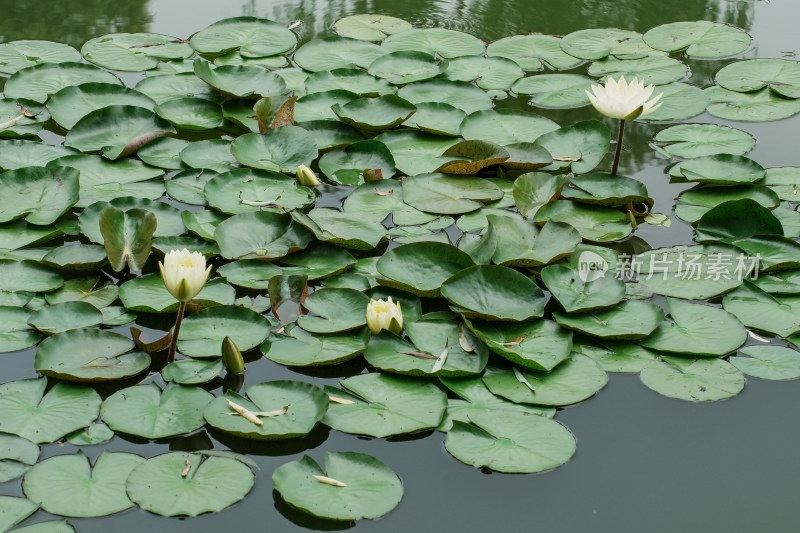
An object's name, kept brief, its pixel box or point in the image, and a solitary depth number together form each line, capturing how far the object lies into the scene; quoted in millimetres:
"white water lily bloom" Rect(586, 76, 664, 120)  6176
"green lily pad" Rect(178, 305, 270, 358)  4957
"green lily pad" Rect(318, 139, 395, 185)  6691
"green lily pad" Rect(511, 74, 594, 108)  7766
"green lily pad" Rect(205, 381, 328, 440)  4352
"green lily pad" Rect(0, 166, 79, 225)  5980
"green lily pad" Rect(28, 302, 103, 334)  5016
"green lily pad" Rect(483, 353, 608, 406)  4707
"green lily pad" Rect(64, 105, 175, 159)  6859
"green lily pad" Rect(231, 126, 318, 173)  6738
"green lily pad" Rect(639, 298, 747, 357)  5070
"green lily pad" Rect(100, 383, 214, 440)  4402
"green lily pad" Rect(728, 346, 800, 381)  4918
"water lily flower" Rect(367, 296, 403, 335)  4980
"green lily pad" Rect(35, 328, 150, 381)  4656
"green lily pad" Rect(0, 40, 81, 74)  8219
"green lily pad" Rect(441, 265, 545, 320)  5152
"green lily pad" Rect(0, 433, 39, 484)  4133
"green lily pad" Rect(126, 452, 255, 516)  3975
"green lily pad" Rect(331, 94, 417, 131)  7148
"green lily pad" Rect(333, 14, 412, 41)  8943
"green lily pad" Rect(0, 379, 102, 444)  4370
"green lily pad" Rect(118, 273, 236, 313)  5227
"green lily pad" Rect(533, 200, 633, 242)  6105
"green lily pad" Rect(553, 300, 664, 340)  5086
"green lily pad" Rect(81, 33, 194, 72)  8281
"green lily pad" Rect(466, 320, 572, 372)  4848
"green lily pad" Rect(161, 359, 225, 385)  4695
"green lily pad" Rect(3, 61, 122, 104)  7648
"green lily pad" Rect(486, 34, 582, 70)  8492
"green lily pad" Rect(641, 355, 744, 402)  4773
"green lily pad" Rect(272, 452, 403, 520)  3971
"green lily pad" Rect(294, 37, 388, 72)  8315
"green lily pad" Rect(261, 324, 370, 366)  4891
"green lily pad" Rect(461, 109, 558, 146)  7121
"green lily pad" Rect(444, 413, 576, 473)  4285
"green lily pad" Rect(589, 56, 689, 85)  8141
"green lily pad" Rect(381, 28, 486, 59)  8672
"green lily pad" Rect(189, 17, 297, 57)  8531
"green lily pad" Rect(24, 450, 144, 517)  3951
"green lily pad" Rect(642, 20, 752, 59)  8703
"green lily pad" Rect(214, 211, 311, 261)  5699
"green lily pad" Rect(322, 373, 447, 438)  4484
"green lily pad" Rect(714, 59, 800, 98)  7949
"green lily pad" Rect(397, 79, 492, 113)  7684
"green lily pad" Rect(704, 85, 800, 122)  7568
